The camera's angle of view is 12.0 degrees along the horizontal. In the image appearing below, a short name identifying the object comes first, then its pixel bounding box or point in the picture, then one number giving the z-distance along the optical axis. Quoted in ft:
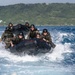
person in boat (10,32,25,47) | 56.68
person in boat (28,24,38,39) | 61.05
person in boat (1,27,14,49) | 61.61
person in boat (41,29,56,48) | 60.82
